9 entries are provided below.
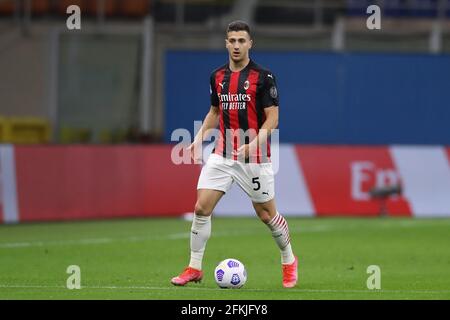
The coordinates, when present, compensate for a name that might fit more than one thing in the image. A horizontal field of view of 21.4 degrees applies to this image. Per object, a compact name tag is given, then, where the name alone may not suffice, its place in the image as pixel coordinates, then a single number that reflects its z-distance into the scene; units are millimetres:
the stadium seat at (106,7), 27156
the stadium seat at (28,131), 25344
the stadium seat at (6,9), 28125
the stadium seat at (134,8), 27438
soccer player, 11008
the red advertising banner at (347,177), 22531
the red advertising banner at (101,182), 20016
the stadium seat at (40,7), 27656
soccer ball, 10812
